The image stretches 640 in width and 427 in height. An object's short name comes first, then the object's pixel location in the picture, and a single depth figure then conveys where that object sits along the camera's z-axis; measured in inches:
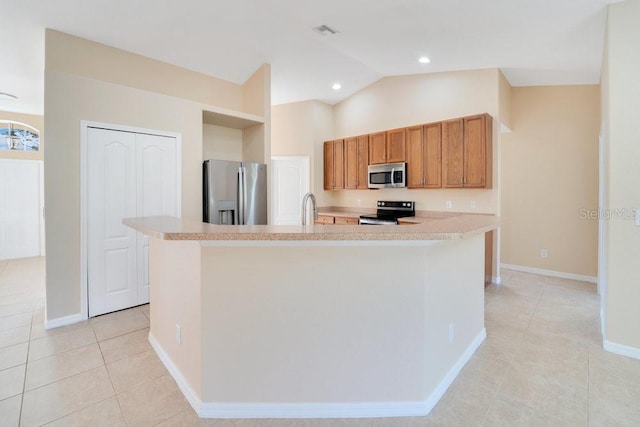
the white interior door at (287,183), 237.1
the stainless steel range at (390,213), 192.2
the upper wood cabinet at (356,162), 215.3
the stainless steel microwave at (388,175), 190.1
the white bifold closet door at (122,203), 123.6
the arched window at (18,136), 225.9
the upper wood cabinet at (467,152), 158.6
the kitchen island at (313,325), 67.1
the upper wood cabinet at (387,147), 193.0
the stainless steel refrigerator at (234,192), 150.4
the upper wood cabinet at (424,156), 175.5
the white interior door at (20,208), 226.7
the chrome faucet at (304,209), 94.9
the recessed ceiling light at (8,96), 188.5
